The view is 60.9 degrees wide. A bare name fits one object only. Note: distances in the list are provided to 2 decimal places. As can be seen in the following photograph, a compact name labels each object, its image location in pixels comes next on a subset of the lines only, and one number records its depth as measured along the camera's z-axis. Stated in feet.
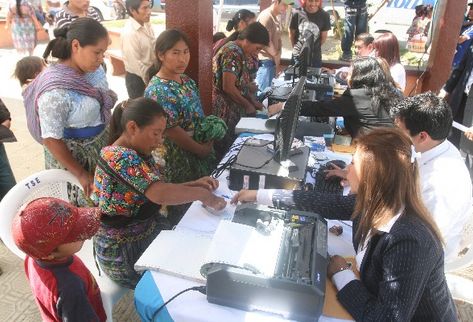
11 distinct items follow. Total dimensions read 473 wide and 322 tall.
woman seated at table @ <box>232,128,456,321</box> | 3.91
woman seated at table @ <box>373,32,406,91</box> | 12.03
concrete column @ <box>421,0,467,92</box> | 16.67
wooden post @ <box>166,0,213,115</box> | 9.89
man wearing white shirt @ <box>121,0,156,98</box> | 12.84
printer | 3.97
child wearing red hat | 3.96
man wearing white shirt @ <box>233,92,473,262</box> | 5.45
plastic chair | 5.67
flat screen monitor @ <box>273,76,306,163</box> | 5.99
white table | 4.25
